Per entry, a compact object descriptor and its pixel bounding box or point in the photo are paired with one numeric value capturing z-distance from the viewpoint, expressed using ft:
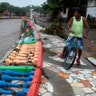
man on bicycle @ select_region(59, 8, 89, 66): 13.94
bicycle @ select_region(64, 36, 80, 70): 13.68
